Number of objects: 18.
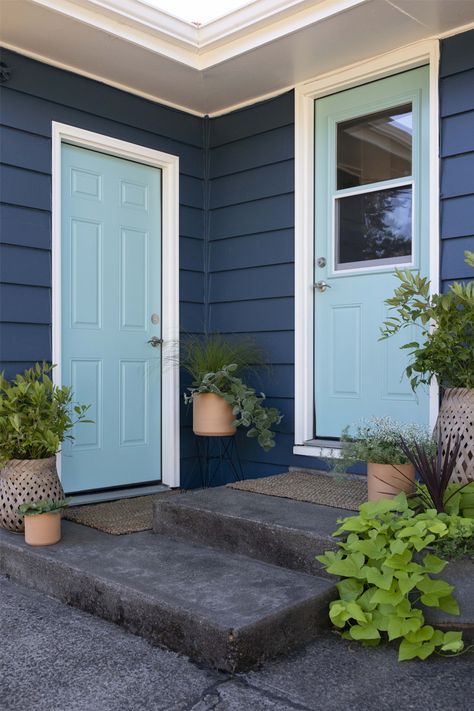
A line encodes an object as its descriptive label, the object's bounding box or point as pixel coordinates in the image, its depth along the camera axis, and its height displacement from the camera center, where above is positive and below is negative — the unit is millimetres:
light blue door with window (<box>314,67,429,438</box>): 3199 +622
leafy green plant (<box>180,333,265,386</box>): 3502 +13
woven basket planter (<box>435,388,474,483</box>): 2387 -254
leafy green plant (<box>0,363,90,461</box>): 2709 -266
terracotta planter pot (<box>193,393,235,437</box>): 3453 -314
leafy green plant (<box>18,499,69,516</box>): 2579 -598
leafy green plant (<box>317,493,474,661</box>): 1894 -661
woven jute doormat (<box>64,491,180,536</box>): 2867 -747
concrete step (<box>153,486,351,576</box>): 2301 -631
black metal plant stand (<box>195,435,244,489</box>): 3893 -605
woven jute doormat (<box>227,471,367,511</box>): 2764 -605
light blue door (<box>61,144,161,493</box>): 3430 +229
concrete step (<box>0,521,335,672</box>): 1836 -748
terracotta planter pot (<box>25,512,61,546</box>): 2572 -681
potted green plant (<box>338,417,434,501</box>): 2482 -385
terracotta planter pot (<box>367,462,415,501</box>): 2479 -462
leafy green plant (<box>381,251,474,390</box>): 2506 +97
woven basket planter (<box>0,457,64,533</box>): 2703 -539
